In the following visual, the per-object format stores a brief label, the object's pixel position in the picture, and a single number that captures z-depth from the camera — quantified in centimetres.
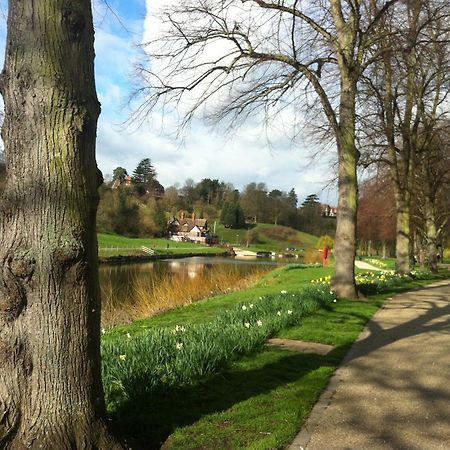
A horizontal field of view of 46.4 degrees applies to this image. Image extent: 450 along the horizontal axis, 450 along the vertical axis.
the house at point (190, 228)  12081
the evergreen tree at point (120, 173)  12722
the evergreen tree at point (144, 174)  12950
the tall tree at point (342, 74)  1278
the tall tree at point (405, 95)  1288
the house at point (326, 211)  11784
